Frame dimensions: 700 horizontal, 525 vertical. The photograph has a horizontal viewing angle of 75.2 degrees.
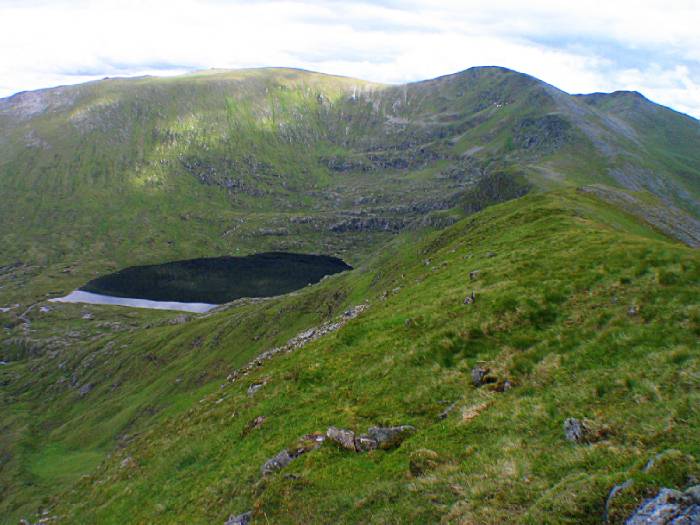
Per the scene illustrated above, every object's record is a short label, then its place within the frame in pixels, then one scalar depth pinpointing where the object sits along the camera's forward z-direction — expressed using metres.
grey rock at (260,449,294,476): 22.16
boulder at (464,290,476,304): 32.38
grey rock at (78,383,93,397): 150.94
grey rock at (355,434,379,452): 20.33
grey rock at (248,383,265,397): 36.22
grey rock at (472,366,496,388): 23.23
